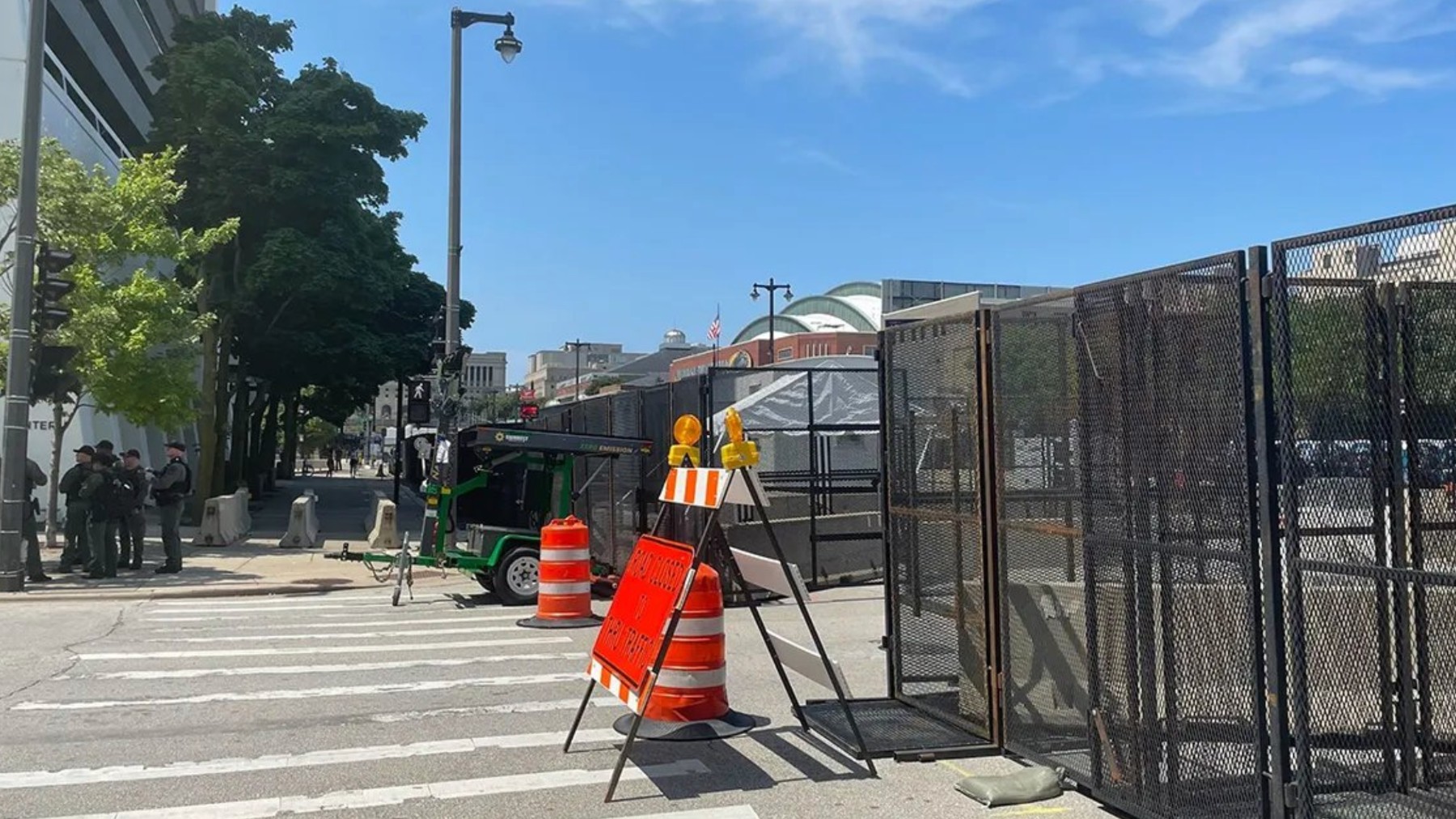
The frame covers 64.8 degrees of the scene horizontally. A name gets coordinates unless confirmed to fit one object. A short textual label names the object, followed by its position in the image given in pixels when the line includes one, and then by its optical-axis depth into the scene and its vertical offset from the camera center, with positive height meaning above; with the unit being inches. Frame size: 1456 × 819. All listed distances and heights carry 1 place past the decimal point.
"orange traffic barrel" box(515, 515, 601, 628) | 450.9 -43.5
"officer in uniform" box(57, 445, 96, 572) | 603.8 -20.2
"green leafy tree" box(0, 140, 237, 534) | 692.7 +116.3
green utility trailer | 528.4 -12.9
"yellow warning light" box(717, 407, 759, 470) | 250.7 +4.2
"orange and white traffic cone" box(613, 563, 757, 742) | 266.1 -48.1
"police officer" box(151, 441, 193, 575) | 637.3 -11.8
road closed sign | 251.4 -33.6
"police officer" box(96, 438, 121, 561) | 614.8 +6.0
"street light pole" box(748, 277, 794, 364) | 2244.1 +356.1
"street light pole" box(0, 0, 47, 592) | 566.6 +74.9
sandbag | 227.8 -64.5
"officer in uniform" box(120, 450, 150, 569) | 621.9 -21.6
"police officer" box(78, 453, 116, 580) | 602.2 -19.5
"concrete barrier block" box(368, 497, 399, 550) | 831.7 -39.4
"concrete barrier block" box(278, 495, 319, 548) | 874.8 -41.2
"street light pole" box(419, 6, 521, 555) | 672.4 +166.6
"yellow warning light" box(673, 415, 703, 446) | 257.4 +9.0
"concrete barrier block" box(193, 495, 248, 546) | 874.1 -36.8
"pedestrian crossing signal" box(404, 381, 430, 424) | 620.4 +37.0
